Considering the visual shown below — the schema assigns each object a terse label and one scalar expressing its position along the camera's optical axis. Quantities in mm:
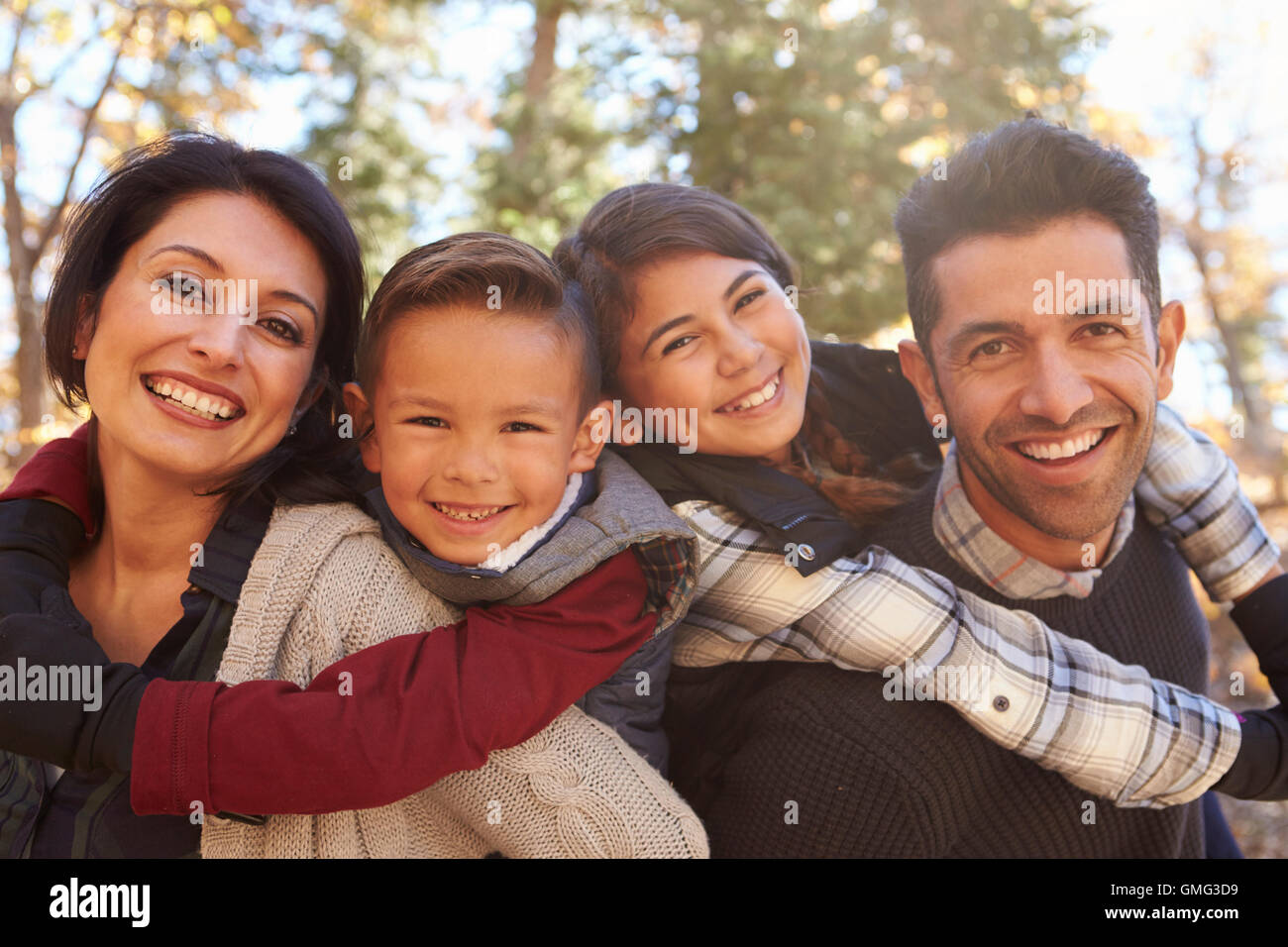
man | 765
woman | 691
